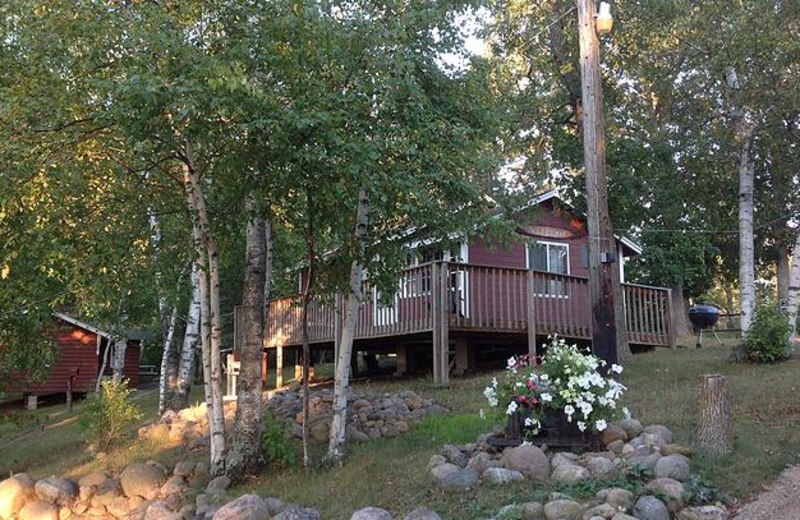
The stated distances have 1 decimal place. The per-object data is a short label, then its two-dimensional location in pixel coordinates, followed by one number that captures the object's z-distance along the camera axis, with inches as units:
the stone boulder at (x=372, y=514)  225.5
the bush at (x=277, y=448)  302.4
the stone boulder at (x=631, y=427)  271.1
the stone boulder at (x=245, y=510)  243.4
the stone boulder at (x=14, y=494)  321.0
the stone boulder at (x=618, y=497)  210.2
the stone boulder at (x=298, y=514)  239.5
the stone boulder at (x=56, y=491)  321.4
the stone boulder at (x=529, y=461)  243.3
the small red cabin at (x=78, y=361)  985.2
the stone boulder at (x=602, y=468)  234.1
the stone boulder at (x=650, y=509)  206.1
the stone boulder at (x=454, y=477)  244.1
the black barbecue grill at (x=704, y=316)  692.7
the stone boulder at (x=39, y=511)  311.6
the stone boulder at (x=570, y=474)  233.5
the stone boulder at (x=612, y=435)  266.7
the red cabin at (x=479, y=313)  494.9
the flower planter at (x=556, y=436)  262.5
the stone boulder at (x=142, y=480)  313.4
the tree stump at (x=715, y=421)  257.3
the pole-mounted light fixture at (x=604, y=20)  378.0
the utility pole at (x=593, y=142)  381.1
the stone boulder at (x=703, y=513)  207.5
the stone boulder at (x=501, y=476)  239.1
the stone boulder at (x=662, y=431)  263.7
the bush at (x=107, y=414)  395.9
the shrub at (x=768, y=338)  454.3
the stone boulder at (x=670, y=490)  214.1
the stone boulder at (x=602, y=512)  204.2
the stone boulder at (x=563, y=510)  208.4
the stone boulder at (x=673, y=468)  228.4
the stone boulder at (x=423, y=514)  220.2
